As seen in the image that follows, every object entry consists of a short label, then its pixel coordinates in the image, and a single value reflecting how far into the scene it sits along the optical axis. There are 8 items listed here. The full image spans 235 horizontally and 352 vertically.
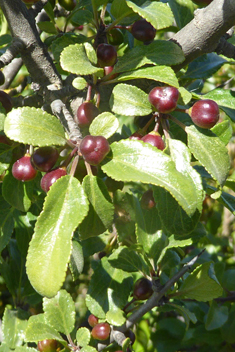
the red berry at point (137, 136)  0.25
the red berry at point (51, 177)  0.23
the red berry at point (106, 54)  0.25
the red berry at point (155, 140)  0.24
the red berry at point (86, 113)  0.24
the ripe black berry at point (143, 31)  0.26
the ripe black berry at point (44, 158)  0.23
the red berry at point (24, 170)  0.25
